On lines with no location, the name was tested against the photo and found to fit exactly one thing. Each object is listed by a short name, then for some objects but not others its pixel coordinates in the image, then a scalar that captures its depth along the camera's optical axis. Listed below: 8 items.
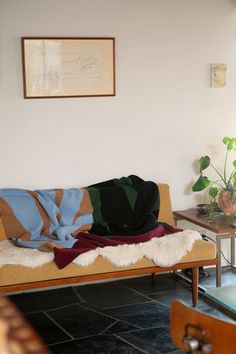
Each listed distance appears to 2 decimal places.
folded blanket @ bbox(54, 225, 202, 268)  3.03
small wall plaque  4.06
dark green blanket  3.57
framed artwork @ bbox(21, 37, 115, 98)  3.55
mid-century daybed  2.94
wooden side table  3.49
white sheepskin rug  2.98
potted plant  3.78
